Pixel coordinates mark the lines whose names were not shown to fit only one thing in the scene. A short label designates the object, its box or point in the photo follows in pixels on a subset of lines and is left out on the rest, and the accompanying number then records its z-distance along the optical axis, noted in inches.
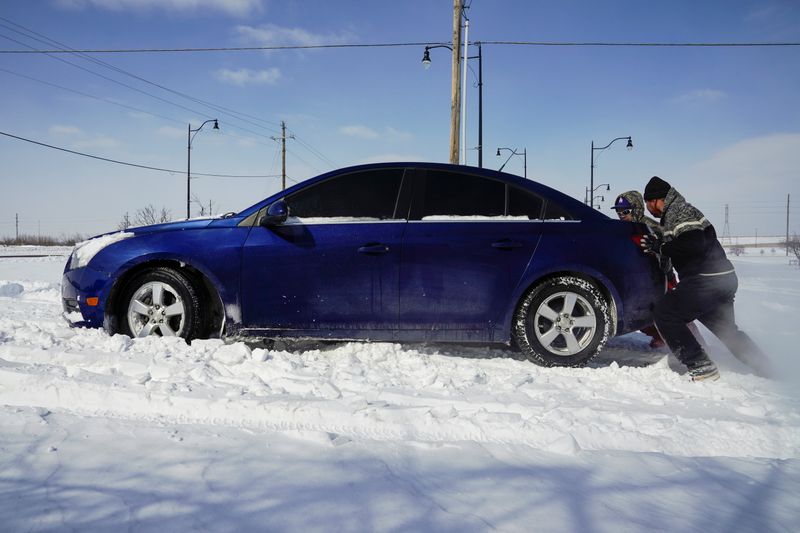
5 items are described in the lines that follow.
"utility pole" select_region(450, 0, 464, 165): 456.4
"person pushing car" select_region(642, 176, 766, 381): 132.0
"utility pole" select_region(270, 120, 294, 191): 1269.7
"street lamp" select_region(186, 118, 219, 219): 1016.9
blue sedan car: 140.5
